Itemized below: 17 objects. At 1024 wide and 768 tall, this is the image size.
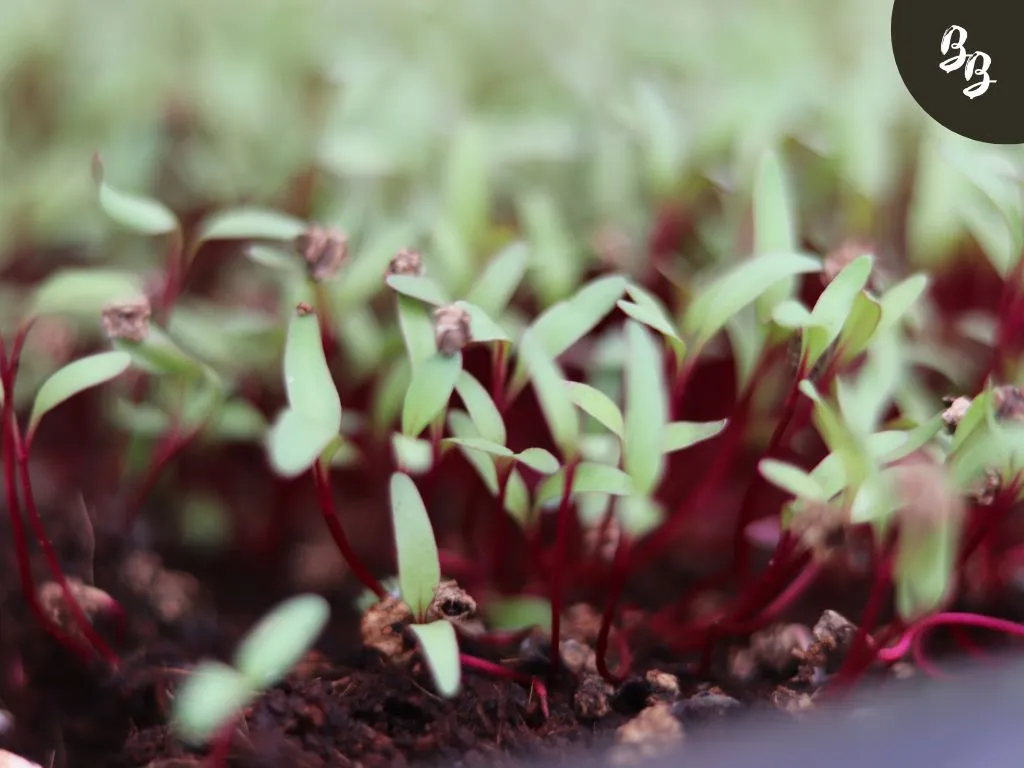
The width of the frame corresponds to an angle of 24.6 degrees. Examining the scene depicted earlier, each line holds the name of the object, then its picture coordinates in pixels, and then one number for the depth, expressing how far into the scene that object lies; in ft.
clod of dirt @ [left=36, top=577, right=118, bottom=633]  0.69
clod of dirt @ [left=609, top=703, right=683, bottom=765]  0.62
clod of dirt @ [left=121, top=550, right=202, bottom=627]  0.72
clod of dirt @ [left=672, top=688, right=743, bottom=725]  0.64
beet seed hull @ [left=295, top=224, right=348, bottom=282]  0.68
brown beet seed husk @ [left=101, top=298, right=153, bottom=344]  0.67
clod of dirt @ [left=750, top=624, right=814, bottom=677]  0.68
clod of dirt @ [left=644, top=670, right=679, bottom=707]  0.66
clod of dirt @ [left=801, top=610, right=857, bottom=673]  0.66
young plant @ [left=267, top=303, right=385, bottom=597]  0.60
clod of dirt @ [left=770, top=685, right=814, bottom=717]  0.65
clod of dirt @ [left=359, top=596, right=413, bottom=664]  0.65
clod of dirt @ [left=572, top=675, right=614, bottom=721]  0.65
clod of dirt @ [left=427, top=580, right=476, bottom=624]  0.64
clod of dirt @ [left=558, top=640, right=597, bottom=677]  0.67
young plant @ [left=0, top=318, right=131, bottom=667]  0.66
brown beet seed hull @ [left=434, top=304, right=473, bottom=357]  0.64
